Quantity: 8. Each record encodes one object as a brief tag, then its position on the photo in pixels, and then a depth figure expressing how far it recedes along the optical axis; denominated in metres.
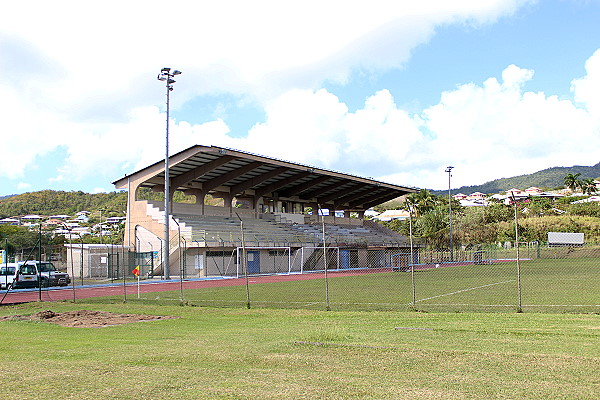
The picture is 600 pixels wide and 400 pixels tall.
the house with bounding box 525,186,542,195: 179.06
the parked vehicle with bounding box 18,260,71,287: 36.53
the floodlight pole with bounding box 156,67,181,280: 42.47
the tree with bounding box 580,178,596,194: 130.50
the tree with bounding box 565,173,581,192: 134.00
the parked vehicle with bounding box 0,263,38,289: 34.69
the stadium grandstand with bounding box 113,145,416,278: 47.94
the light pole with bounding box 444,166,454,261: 76.34
